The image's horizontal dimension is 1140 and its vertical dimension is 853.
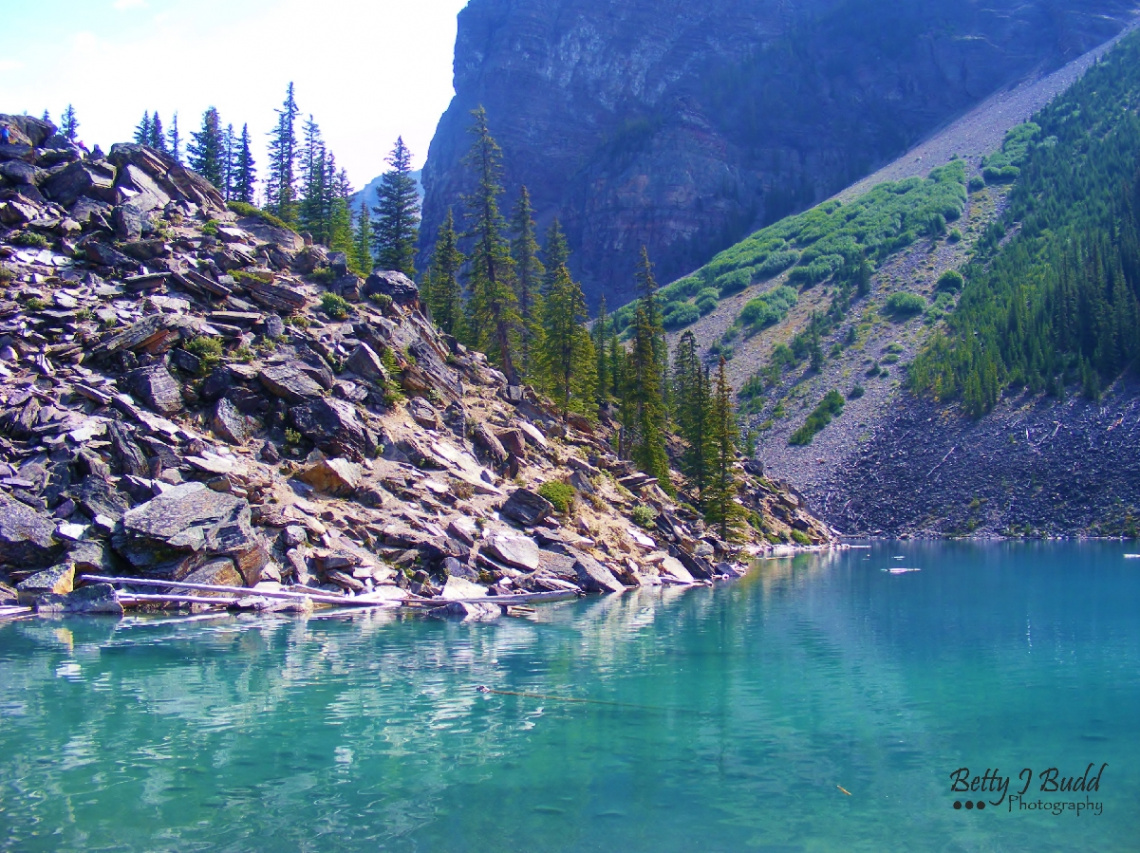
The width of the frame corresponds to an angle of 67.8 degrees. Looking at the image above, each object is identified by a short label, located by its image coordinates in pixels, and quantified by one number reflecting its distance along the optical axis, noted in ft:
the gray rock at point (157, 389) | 122.42
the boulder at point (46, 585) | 94.07
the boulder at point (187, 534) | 100.94
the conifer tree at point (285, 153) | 303.85
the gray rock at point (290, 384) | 133.69
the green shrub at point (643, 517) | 173.47
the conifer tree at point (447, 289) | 237.66
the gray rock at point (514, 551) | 127.65
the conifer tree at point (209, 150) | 262.22
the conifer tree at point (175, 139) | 345.72
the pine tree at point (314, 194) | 249.55
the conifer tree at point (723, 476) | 222.89
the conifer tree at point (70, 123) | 312.91
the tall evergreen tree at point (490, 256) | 205.67
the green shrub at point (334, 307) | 160.66
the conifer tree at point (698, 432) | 233.55
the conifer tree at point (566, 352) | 219.82
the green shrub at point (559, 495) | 149.67
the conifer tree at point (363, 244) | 241.49
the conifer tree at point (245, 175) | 277.83
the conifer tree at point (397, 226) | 237.45
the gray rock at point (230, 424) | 126.00
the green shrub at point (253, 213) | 186.19
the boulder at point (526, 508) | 140.56
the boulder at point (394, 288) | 176.04
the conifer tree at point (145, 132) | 306.96
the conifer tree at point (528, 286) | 231.50
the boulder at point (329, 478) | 125.59
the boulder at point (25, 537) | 96.58
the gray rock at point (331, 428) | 132.26
